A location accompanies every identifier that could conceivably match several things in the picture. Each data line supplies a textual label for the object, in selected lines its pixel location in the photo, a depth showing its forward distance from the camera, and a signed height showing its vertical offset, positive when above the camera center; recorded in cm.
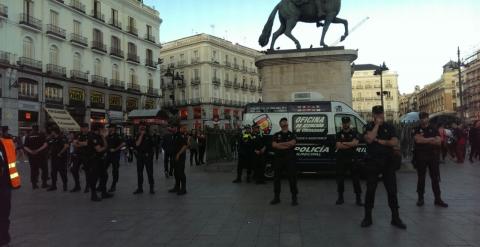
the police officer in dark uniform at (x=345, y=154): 840 -44
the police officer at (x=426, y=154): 791 -45
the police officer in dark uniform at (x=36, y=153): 1191 -31
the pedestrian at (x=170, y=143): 1048 -13
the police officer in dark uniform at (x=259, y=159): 1179 -65
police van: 1218 +18
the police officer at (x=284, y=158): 840 -46
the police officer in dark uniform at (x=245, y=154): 1216 -53
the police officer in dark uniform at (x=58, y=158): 1159 -45
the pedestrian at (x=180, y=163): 1014 -60
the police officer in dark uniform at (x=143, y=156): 1054 -42
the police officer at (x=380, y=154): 652 -35
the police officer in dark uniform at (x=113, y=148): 1084 -22
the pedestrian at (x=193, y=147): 1903 -43
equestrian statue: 1545 +432
